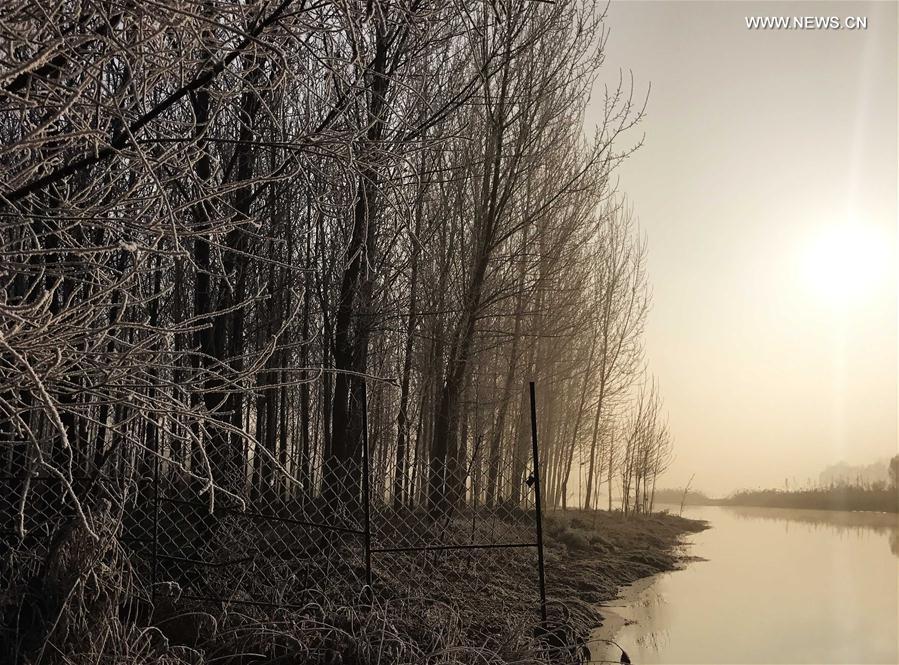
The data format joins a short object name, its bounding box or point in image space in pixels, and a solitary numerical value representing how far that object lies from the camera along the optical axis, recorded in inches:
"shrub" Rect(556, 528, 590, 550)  437.2
